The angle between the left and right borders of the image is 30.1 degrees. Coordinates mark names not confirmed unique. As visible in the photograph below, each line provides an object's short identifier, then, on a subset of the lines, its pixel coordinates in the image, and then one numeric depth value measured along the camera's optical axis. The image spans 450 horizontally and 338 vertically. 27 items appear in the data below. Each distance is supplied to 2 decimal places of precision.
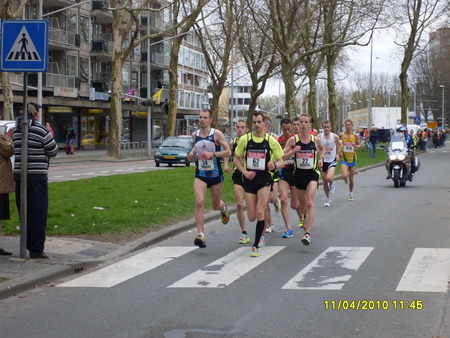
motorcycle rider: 24.31
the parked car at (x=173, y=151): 39.31
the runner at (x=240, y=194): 11.76
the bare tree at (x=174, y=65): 47.40
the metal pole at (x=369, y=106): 69.96
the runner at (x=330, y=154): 17.30
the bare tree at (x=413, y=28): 58.00
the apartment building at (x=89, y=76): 54.62
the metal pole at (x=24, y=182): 9.89
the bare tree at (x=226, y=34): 50.88
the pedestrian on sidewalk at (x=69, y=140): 51.50
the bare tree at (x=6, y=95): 37.16
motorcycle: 23.80
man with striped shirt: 10.07
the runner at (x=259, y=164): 10.90
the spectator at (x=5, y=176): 10.14
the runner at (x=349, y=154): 19.81
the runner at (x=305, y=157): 12.32
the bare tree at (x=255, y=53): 58.64
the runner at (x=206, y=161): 11.43
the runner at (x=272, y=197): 12.55
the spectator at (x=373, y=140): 47.39
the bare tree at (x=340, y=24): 38.66
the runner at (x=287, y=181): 12.85
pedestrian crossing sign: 10.02
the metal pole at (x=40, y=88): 38.90
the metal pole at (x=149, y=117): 53.09
